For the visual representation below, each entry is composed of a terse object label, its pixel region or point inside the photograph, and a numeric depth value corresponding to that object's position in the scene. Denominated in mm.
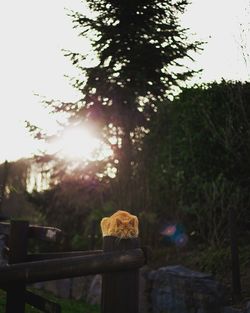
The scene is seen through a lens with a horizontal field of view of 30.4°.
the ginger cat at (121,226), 3025
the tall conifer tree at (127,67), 13711
